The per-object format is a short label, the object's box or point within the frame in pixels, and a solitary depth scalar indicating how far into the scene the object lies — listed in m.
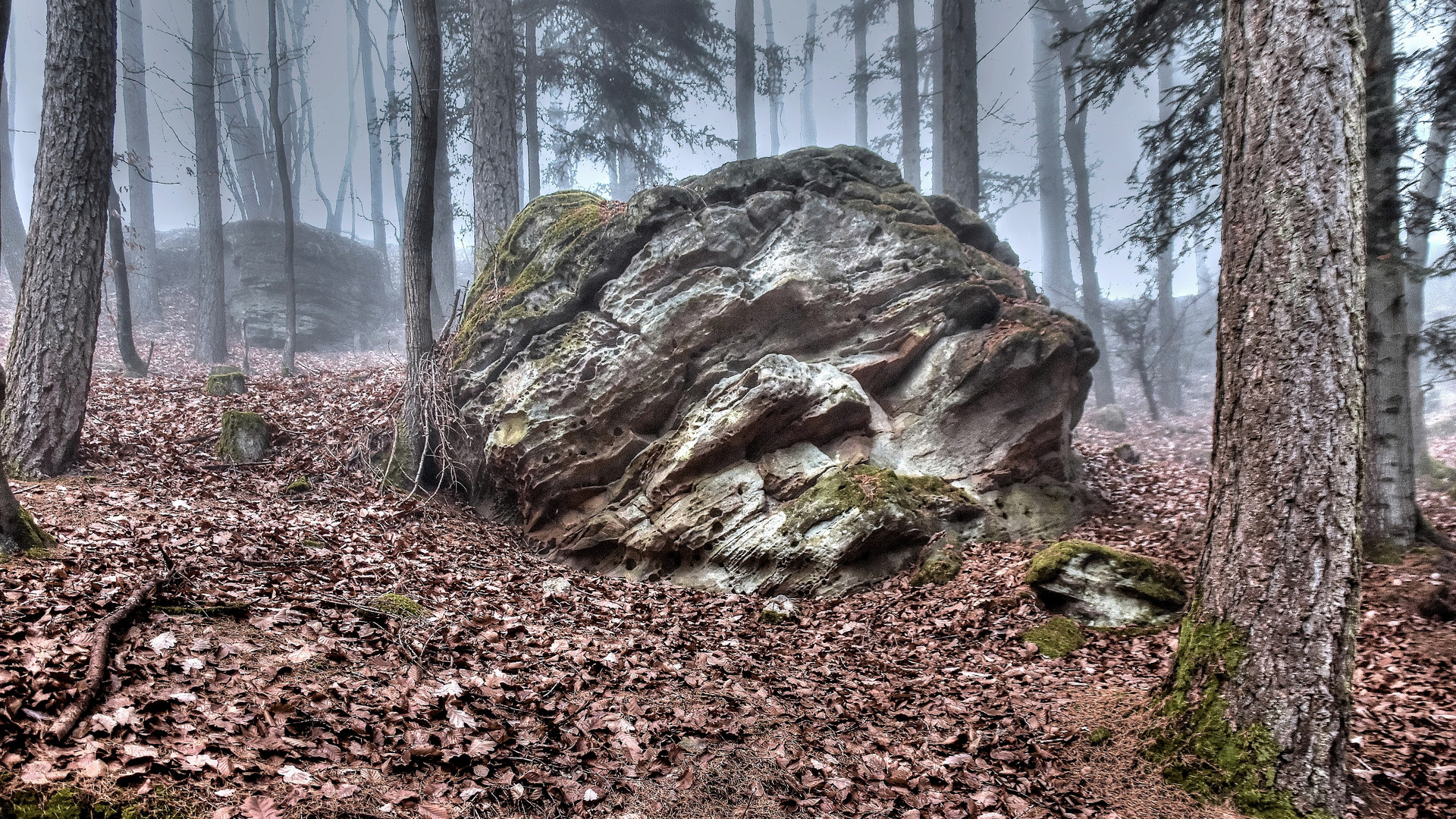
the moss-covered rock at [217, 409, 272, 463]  8.12
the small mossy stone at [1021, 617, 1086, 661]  5.21
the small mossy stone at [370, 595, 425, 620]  4.63
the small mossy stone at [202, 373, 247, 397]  10.29
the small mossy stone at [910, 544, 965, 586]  6.53
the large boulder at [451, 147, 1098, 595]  7.39
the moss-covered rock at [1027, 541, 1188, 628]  5.55
